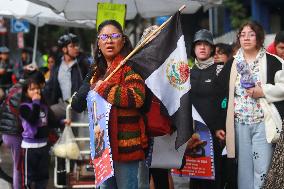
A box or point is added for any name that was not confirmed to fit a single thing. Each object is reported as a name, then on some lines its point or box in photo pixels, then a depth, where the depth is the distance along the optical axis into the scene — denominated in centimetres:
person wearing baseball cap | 1068
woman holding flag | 792
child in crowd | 1186
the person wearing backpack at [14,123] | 1214
